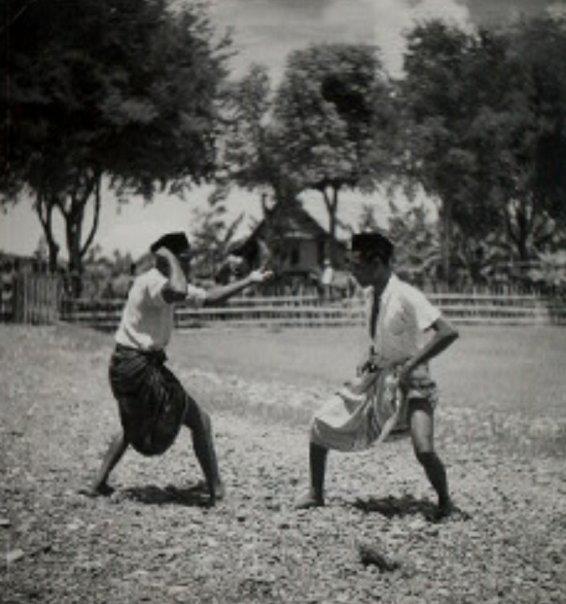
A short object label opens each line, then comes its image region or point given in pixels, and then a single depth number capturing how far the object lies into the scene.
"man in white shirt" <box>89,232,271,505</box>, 5.23
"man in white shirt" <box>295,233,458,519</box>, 4.91
